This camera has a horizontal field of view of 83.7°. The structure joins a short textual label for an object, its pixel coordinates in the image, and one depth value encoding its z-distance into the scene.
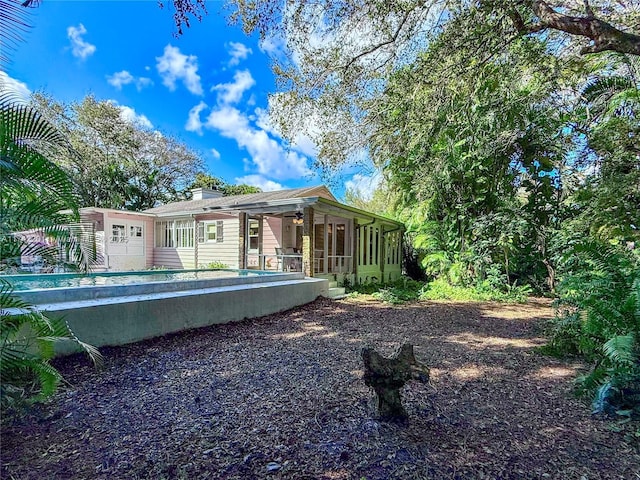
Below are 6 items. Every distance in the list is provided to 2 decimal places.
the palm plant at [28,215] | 2.51
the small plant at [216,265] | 13.84
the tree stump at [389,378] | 2.87
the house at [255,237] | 11.90
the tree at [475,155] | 5.79
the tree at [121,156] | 21.83
